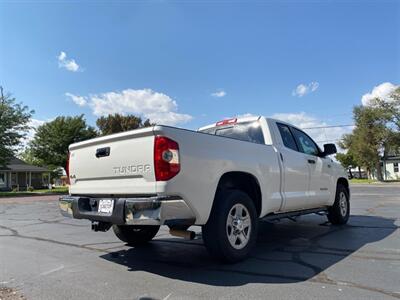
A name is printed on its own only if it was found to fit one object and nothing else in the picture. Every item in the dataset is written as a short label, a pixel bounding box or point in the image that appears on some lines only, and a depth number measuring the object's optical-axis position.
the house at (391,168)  57.34
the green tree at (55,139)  47.84
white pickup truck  4.30
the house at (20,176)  49.53
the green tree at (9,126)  36.28
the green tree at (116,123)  51.28
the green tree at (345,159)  75.88
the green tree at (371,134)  47.56
